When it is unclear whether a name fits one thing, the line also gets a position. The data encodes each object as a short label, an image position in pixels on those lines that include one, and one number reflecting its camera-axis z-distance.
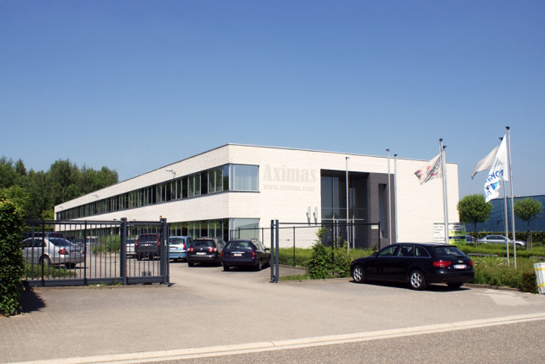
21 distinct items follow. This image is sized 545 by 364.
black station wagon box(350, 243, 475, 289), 15.02
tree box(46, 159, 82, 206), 91.69
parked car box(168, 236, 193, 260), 30.05
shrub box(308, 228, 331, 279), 18.92
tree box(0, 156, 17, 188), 84.56
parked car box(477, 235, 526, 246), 54.20
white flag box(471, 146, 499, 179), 18.42
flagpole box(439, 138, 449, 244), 22.56
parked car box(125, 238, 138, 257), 16.25
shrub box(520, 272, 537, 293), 14.80
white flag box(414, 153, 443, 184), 23.29
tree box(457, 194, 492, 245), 48.28
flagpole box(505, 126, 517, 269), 18.08
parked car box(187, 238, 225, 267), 26.11
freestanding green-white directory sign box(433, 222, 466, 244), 36.94
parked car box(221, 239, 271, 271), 22.86
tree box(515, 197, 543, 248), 51.94
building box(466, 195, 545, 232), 64.75
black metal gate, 14.77
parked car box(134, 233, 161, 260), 16.64
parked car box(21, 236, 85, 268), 14.69
